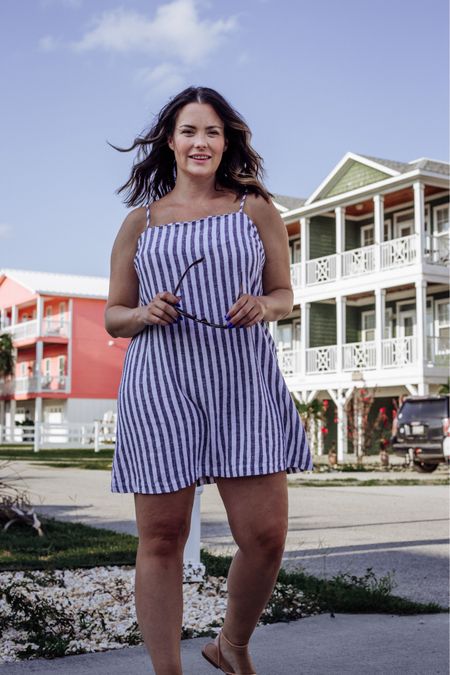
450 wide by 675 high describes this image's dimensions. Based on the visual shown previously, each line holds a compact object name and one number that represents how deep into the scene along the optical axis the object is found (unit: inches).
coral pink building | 2033.7
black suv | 778.2
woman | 107.4
